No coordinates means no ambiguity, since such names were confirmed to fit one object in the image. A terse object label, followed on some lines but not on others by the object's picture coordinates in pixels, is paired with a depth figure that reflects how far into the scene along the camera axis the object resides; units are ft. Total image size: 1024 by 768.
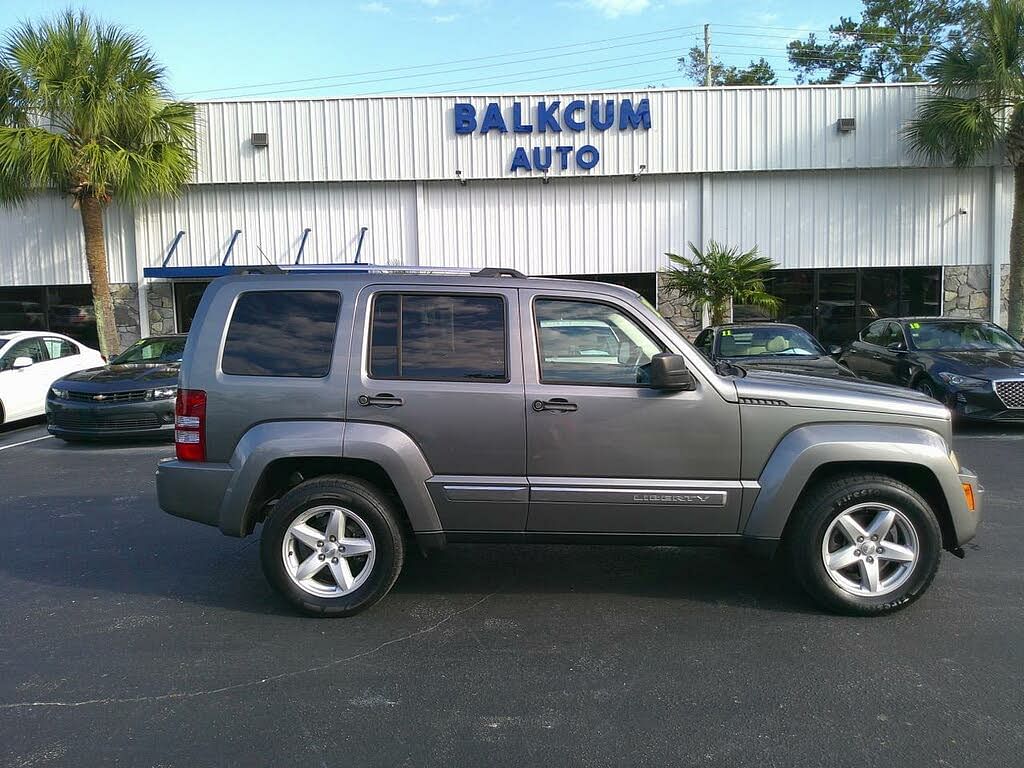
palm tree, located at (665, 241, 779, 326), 55.31
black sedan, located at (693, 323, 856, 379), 35.76
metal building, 60.34
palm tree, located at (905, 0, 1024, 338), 50.78
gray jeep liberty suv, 14.37
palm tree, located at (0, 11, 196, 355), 51.19
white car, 38.58
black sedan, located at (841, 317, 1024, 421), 33.04
